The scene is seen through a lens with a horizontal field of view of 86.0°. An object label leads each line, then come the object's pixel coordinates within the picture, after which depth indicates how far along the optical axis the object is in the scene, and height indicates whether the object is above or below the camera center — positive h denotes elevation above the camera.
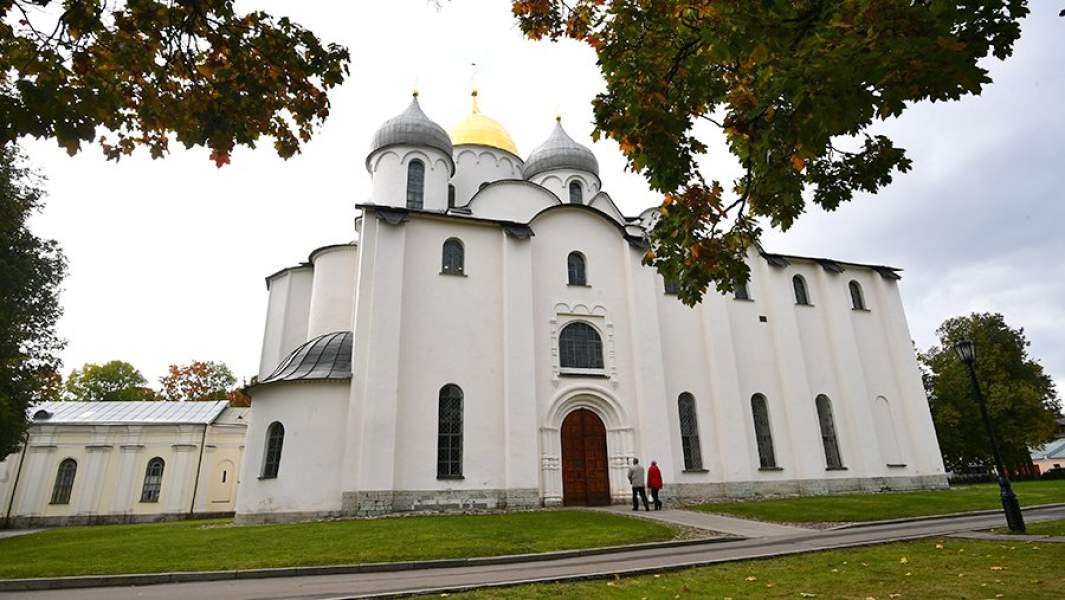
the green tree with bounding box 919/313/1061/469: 33.25 +4.48
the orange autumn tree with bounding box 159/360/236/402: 47.06 +8.53
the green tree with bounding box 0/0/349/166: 4.00 +3.14
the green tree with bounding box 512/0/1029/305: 4.11 +3.21
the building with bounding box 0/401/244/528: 28.67 +1.10
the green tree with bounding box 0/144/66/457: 17.19 +5.96
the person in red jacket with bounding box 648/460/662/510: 16.02 -0.05
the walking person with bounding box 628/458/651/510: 16.16 -0.07
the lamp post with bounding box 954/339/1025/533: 10.19 +0.00
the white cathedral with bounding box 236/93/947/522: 17.06 +3.63
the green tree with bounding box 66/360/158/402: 46.44 +8.41
